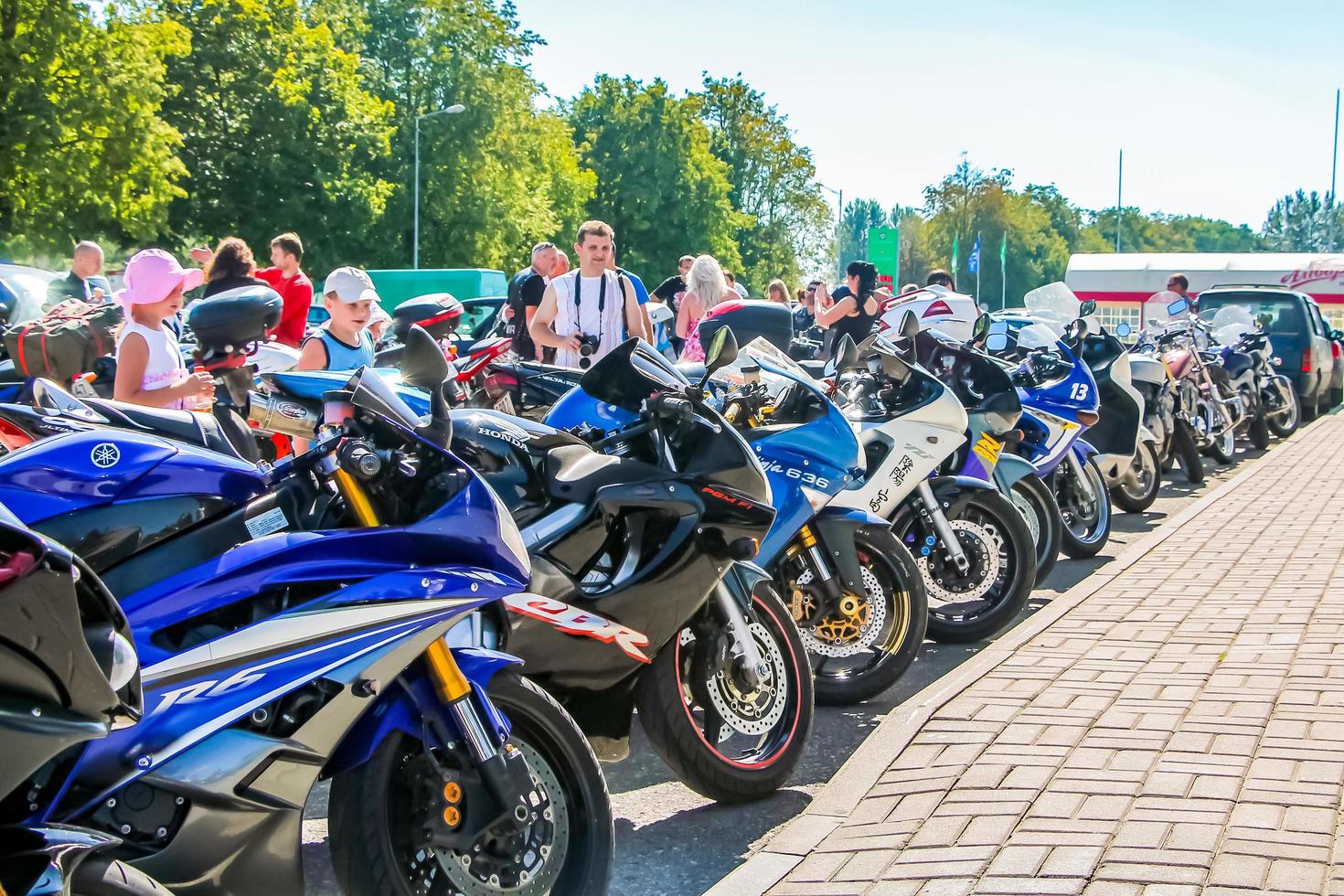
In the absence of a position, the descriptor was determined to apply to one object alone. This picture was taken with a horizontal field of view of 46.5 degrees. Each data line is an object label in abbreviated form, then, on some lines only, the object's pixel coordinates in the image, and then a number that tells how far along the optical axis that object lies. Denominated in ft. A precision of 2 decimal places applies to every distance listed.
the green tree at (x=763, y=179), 250.78
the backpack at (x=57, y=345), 18.85
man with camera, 28.32
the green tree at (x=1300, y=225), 444.14
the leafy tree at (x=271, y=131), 146.82
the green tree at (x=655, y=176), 225.76
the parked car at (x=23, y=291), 28.96
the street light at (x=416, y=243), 161.58
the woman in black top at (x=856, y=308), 35.12
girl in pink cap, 18.48
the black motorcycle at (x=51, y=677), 6.22
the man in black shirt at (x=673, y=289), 47.96
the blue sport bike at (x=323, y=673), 9.18
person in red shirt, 27.48
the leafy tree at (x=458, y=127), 176.35
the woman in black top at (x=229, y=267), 26.25
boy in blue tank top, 21.30
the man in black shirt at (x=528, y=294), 34.58
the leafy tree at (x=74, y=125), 96.37
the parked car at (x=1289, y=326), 69.77
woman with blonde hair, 31.35
